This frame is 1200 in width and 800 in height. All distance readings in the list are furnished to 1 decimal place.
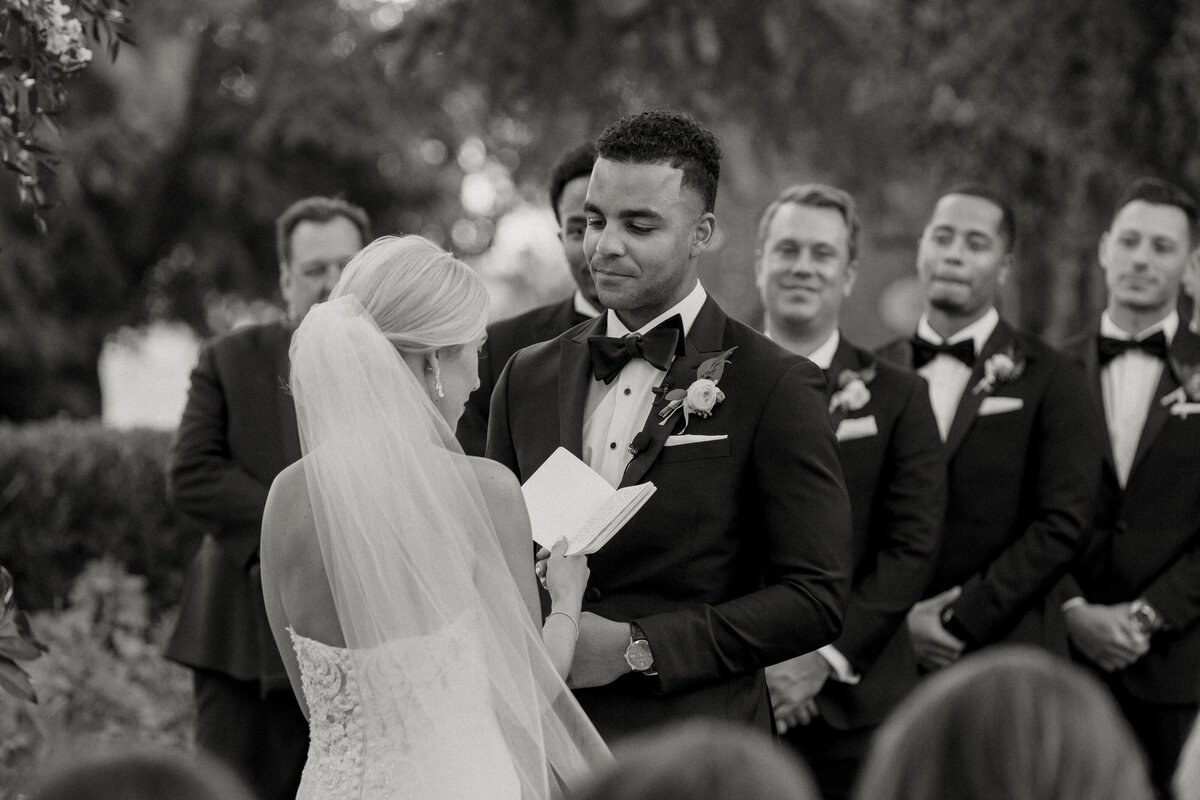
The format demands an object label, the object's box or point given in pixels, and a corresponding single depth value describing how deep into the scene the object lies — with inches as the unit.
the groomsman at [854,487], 203.2
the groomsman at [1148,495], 225.3
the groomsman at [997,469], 218.4
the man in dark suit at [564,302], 217.5
